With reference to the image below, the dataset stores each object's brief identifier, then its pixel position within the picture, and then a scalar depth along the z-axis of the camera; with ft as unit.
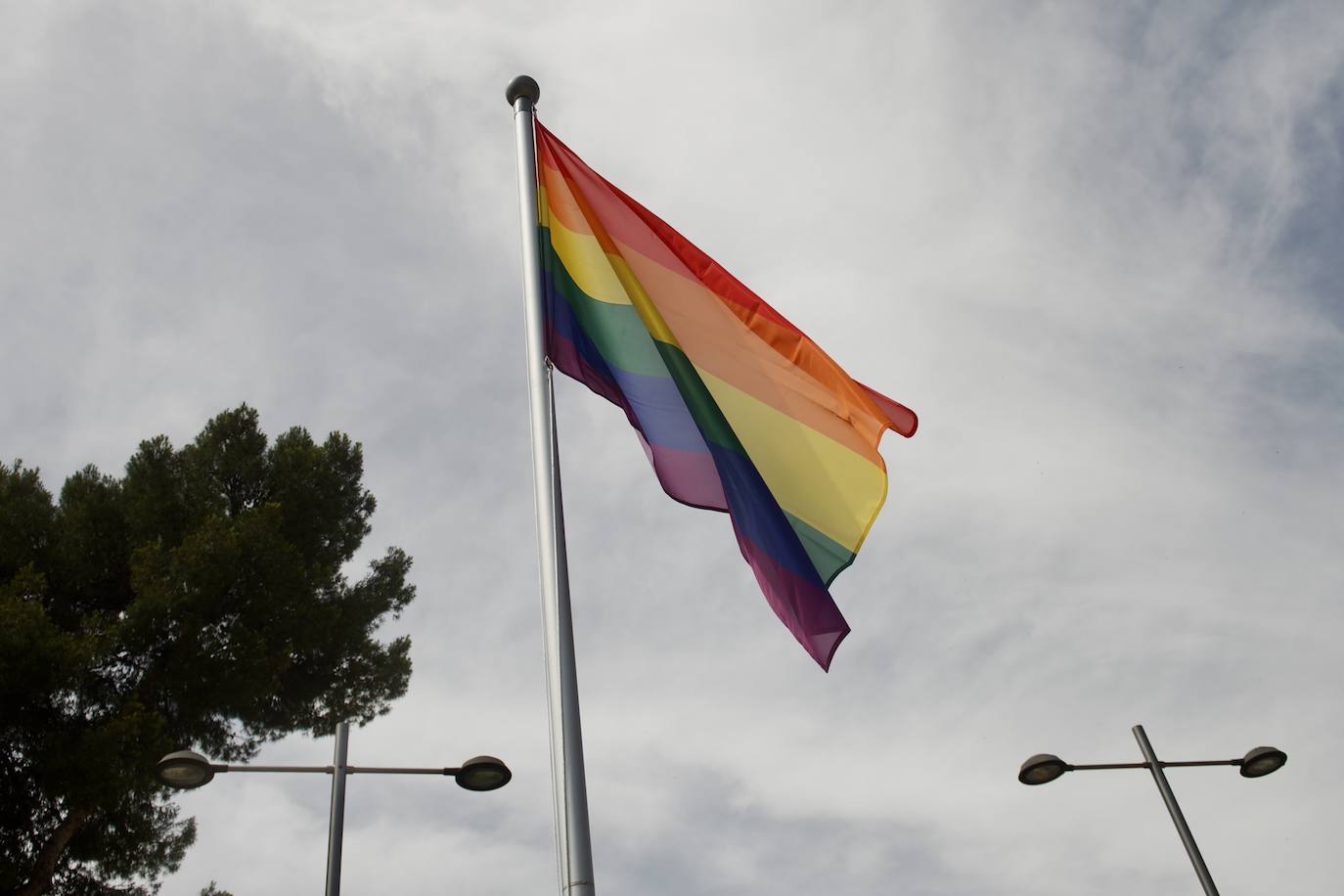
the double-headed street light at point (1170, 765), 41.11
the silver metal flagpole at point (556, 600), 14.30
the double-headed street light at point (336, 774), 30.81
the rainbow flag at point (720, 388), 22.76
